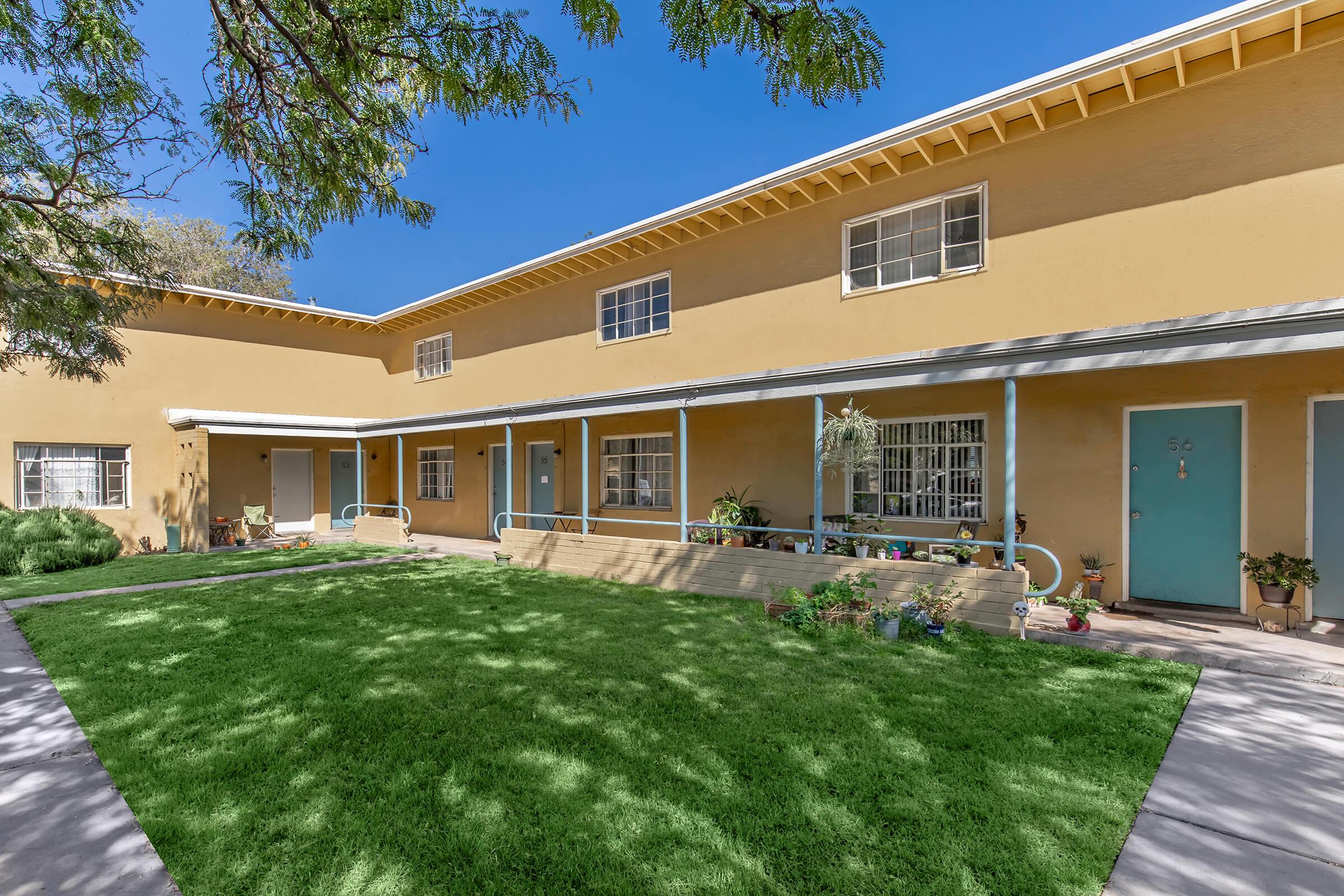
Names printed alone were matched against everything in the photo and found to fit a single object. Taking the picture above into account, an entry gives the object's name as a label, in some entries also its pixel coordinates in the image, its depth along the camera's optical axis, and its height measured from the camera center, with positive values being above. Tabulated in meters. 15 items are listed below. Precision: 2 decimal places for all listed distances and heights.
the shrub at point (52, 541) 10.73 -1.75
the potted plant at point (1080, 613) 6.07 -1.65
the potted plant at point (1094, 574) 7.12 -1.48
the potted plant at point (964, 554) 7.16 -1.26
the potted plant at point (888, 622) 6.20 -1.78
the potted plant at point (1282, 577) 6.03 -1.29
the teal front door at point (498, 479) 15.02 -0.81
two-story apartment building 6.17 +1.44
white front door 16.44 -1.16
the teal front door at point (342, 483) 17.45 -1.03
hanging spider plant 7.59 +0.09
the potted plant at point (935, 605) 6.10 -1.63
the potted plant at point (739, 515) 9.46 -1.10
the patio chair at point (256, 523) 15.01 -1.88
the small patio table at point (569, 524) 12.95 -1.65
